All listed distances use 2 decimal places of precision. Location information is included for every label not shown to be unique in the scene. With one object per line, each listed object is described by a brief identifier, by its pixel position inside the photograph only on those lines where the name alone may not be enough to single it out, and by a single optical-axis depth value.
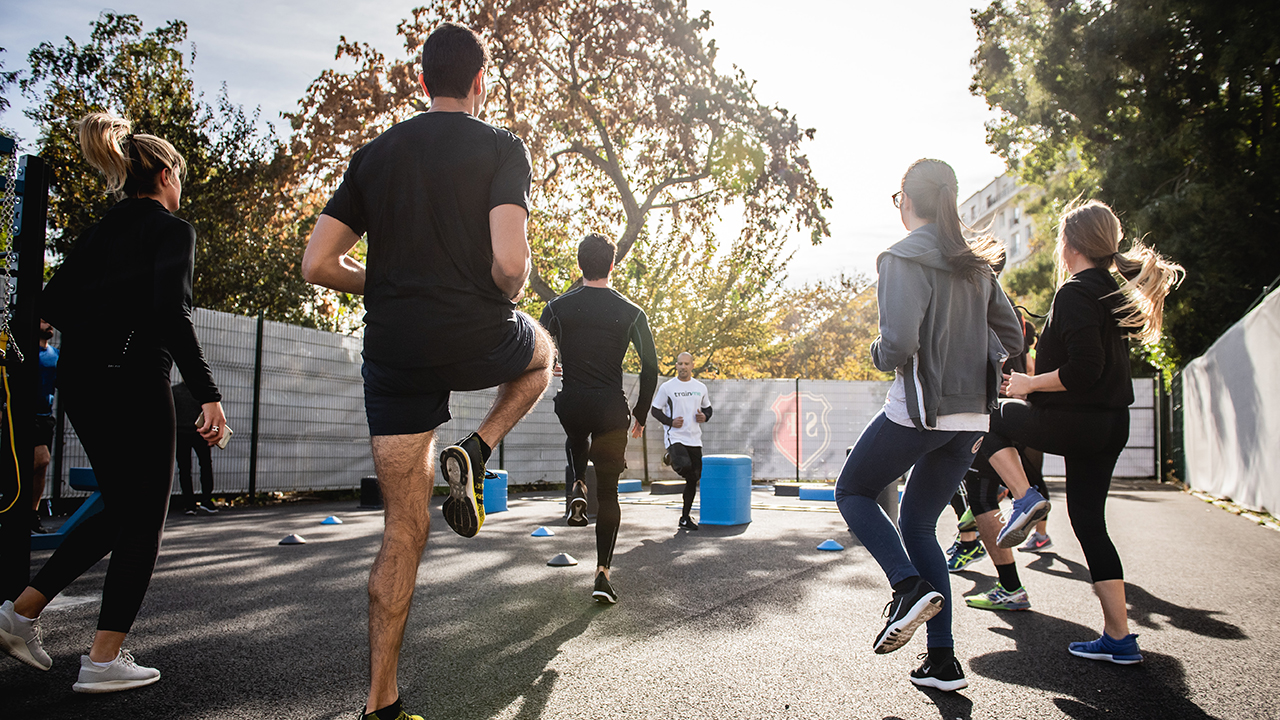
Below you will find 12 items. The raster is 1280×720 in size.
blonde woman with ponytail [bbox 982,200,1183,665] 3.20
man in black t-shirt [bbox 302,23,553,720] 2.11
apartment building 62.47
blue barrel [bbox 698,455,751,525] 8.15
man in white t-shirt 8.47
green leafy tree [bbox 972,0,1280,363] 15.23
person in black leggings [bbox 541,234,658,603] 4.31
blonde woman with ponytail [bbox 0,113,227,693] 2.60
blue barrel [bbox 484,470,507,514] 9.29
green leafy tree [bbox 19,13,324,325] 16.94
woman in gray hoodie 2.73
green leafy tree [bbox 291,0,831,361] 14.57
